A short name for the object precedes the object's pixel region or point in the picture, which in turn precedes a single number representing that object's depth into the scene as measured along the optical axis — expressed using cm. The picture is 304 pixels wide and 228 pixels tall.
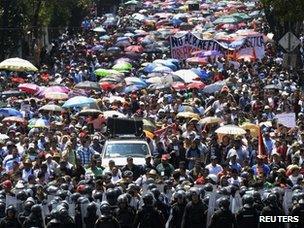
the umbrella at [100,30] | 7444
